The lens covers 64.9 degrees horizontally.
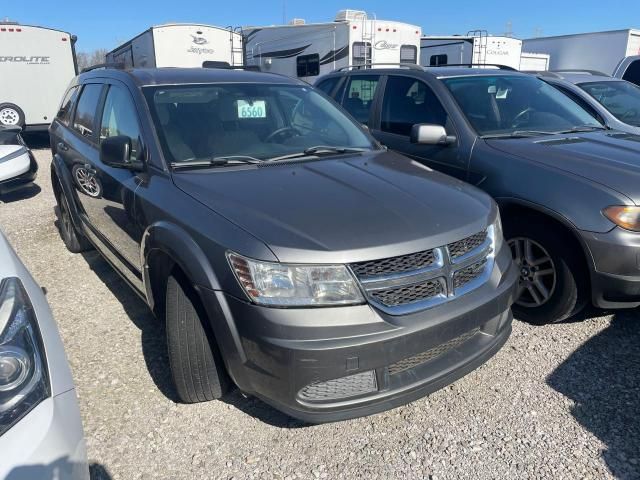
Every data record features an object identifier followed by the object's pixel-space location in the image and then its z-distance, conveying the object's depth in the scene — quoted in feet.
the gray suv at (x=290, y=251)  6.83
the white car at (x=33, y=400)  4.50
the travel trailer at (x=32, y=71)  38.70
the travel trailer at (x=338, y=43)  44.37
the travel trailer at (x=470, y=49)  51.19
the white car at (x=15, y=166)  23.36
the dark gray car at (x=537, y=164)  10.03
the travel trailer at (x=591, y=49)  49.16
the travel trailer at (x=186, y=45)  46.14
